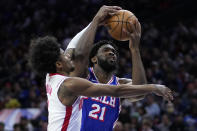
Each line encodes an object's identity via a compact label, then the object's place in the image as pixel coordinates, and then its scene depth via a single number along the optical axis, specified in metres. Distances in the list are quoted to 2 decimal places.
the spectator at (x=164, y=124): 9.12
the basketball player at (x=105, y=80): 4.68
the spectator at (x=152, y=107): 9.73
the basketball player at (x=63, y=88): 3.83
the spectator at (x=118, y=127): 7.82
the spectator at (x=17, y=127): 9.00
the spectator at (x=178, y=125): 9.16
